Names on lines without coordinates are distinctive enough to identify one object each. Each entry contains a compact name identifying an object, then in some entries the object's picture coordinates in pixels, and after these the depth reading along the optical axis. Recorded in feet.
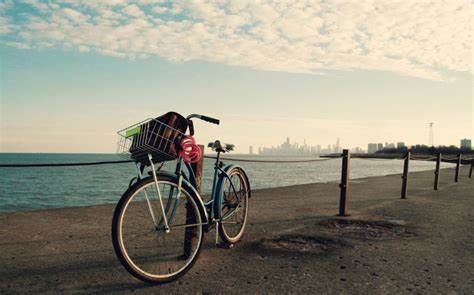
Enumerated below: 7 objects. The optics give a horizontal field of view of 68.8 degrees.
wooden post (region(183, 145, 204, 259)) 12.30
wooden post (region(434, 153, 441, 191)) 39.22
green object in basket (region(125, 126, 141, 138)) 10.28
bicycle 10.30
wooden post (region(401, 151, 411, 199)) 31.30
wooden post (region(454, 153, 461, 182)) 49.43
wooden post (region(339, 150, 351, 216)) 22.66
